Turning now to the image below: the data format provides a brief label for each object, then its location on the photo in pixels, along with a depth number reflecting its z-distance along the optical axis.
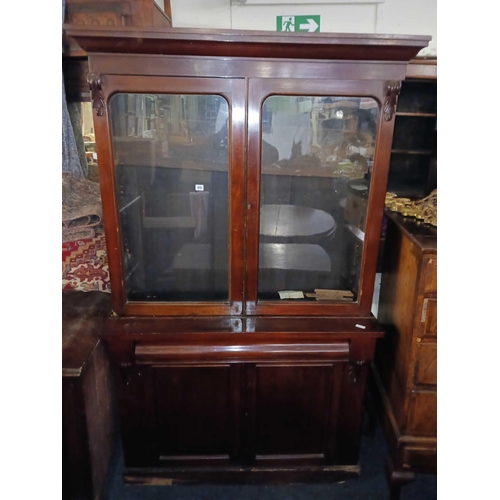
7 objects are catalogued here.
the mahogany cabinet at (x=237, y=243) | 1.18
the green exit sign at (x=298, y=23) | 1.79
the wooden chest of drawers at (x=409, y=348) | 1.32
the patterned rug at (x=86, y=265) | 1.72
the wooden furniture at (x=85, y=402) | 1.31
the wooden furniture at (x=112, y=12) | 1.43
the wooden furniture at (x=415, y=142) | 1.74
